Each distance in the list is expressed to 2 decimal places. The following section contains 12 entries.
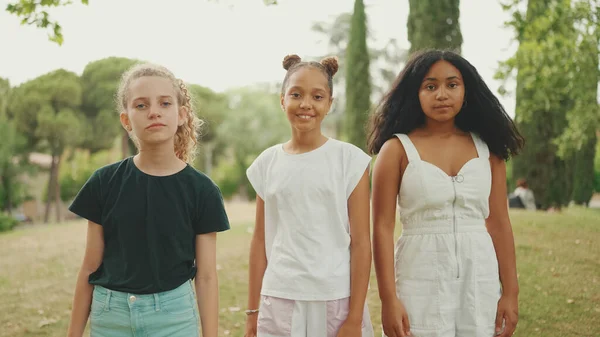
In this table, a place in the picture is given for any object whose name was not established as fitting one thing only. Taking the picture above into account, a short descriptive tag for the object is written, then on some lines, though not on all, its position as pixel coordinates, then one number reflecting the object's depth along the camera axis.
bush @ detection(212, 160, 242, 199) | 29.17
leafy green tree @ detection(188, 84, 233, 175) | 29.91
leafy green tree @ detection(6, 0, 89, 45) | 5.15
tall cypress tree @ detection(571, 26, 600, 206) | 7.71
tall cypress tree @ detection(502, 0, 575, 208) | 8.02
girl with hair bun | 2.17
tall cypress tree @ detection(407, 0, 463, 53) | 9.98
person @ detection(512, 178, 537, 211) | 11.19
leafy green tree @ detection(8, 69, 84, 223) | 23.03
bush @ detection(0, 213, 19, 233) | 16.12
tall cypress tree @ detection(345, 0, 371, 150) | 18.11
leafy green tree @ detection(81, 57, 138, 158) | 23.07
